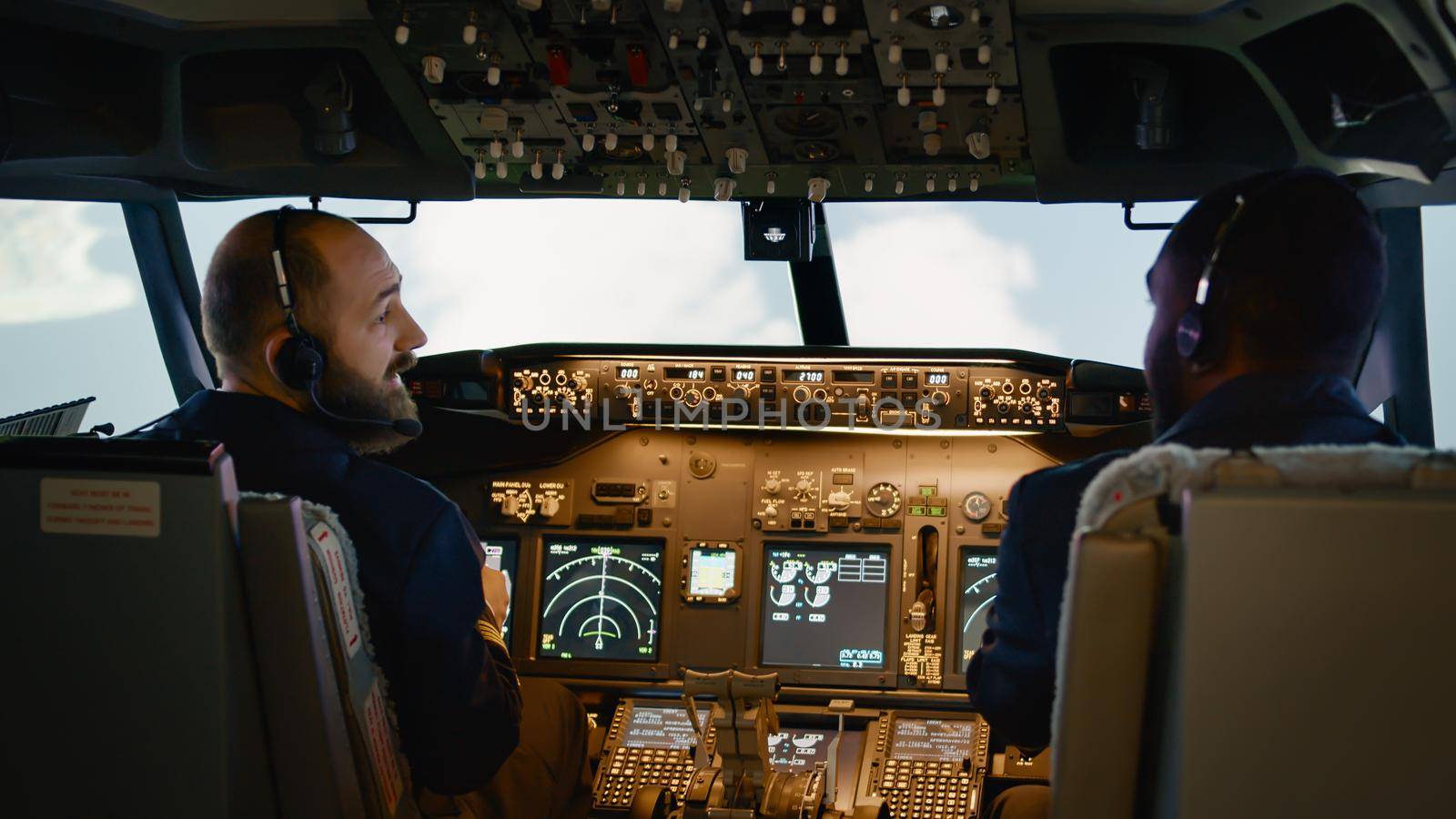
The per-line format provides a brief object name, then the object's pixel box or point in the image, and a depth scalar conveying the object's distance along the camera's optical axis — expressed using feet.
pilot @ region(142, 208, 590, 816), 6.19
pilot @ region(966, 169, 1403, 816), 4.92
